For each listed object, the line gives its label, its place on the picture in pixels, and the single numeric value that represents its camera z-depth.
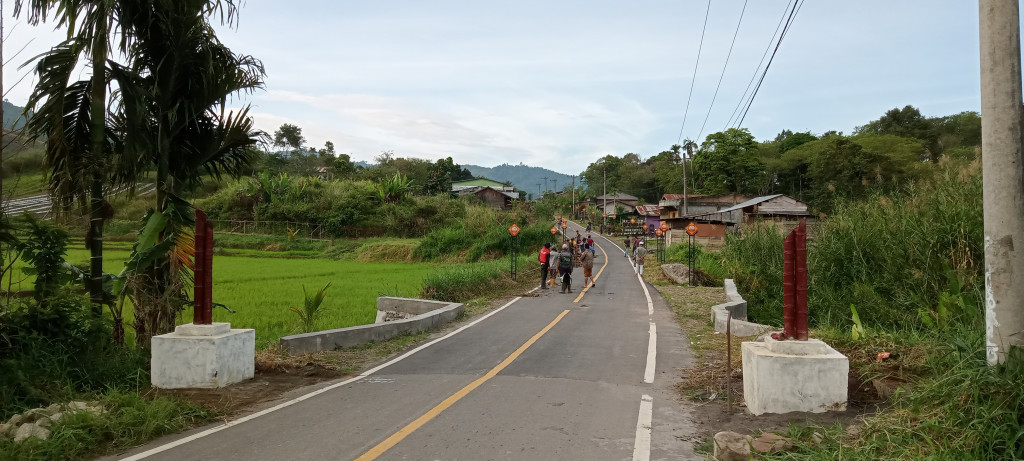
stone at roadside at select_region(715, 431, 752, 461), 4.69
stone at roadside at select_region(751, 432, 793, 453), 4.77
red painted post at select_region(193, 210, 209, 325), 7.11
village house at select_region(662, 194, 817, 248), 38.88
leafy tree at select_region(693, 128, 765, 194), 67.81
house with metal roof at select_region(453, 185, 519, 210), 82.00
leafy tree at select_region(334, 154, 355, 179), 74.43
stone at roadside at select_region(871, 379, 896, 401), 5.75
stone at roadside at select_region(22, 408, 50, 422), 5.48
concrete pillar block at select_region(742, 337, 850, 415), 5.63
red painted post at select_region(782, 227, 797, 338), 5.89
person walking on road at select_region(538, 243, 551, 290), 21.02
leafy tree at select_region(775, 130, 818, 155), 79.00
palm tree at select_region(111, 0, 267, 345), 7.88
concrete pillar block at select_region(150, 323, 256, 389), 6.87
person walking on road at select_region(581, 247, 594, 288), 21.61
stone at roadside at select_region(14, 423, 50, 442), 5.07
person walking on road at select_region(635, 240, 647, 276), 29.47
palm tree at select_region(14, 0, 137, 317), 7.34
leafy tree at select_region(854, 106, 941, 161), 61.97
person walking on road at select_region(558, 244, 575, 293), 20.11
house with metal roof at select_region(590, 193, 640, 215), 90.31
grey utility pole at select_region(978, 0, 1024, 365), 4.61
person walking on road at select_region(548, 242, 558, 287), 22.83
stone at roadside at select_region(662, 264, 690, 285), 24.59
